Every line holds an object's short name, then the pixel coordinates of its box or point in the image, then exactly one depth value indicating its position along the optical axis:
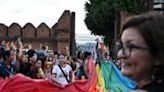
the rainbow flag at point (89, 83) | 6.52
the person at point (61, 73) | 6.93
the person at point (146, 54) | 1.46
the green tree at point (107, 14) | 24.20
